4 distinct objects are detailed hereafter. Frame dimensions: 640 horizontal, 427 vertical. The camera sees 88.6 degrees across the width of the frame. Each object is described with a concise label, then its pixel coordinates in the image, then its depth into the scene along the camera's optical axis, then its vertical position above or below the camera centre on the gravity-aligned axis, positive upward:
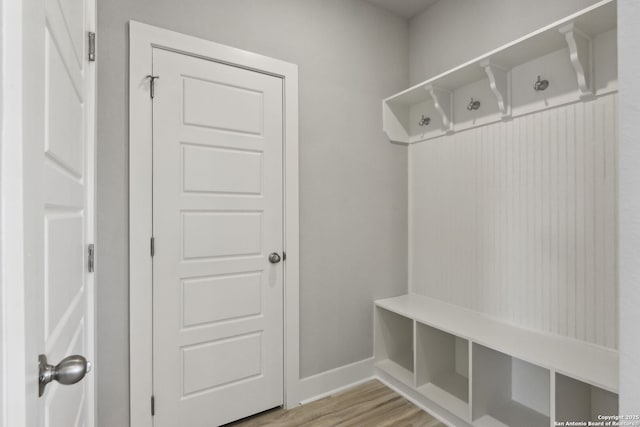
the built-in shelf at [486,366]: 1.47 -0.88
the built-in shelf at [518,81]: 1.53 +0.78
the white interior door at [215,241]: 1.69 -0.16
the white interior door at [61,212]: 0.49 +0.00
